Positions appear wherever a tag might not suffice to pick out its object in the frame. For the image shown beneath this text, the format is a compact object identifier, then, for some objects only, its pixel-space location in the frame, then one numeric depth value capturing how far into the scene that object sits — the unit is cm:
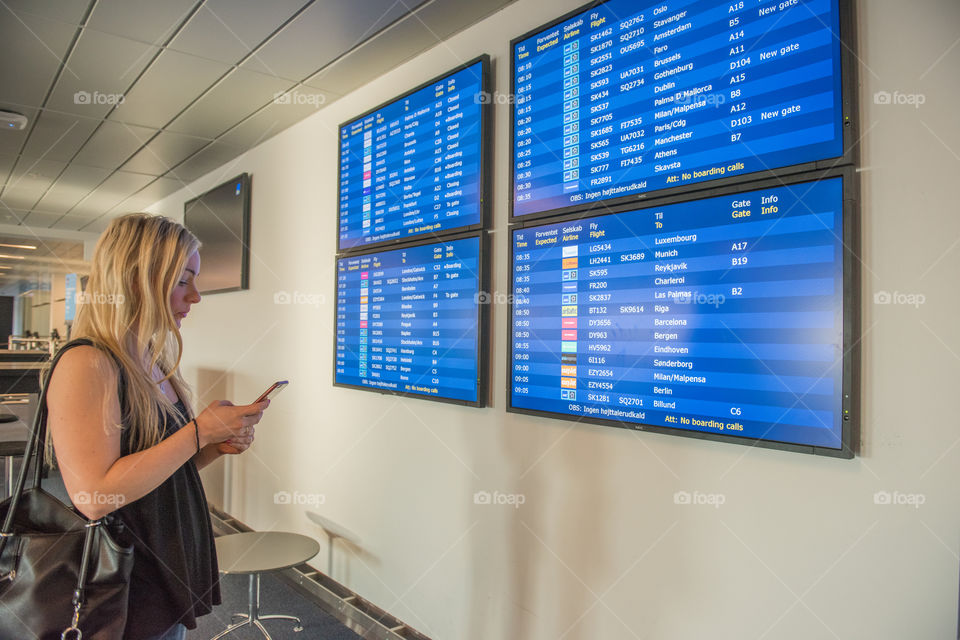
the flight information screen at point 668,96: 140
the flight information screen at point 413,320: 227
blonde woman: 110
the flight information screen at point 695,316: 137
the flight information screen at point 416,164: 228
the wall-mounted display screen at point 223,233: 398
